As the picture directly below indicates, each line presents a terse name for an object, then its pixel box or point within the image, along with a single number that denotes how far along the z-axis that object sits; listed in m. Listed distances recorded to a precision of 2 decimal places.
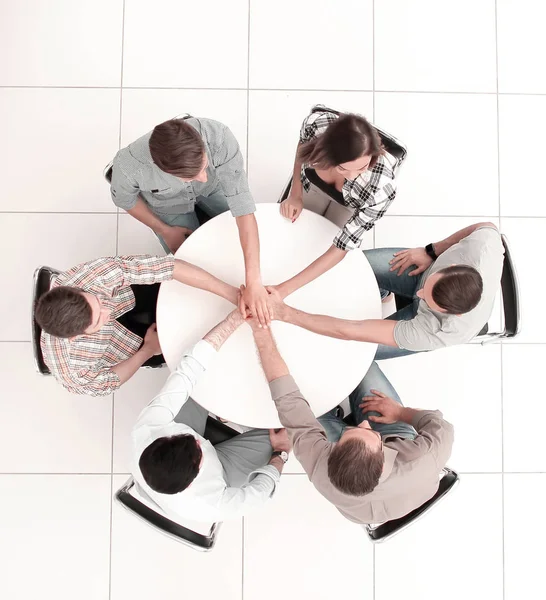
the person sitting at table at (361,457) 1.49
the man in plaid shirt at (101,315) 1.53
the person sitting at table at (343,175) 1.48
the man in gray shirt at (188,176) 1.46
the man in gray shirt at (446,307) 1.56
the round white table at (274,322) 1.70
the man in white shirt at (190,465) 1.46
